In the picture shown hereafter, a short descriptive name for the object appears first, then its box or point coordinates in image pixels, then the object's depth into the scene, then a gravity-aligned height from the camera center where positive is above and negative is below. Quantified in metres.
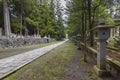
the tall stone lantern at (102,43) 2.13 -0.20
